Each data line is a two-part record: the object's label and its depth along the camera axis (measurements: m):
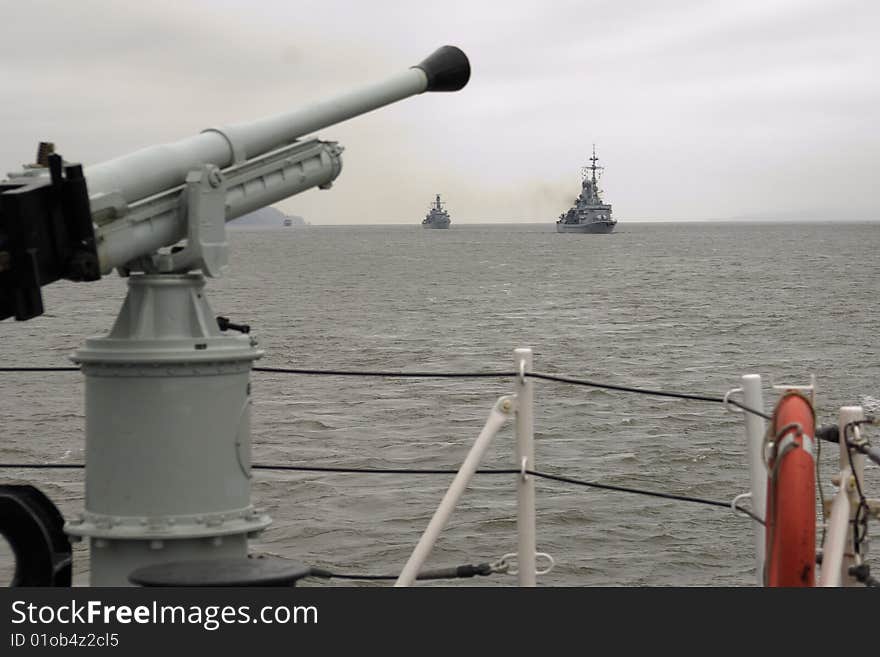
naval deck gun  4.43
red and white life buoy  4.16
